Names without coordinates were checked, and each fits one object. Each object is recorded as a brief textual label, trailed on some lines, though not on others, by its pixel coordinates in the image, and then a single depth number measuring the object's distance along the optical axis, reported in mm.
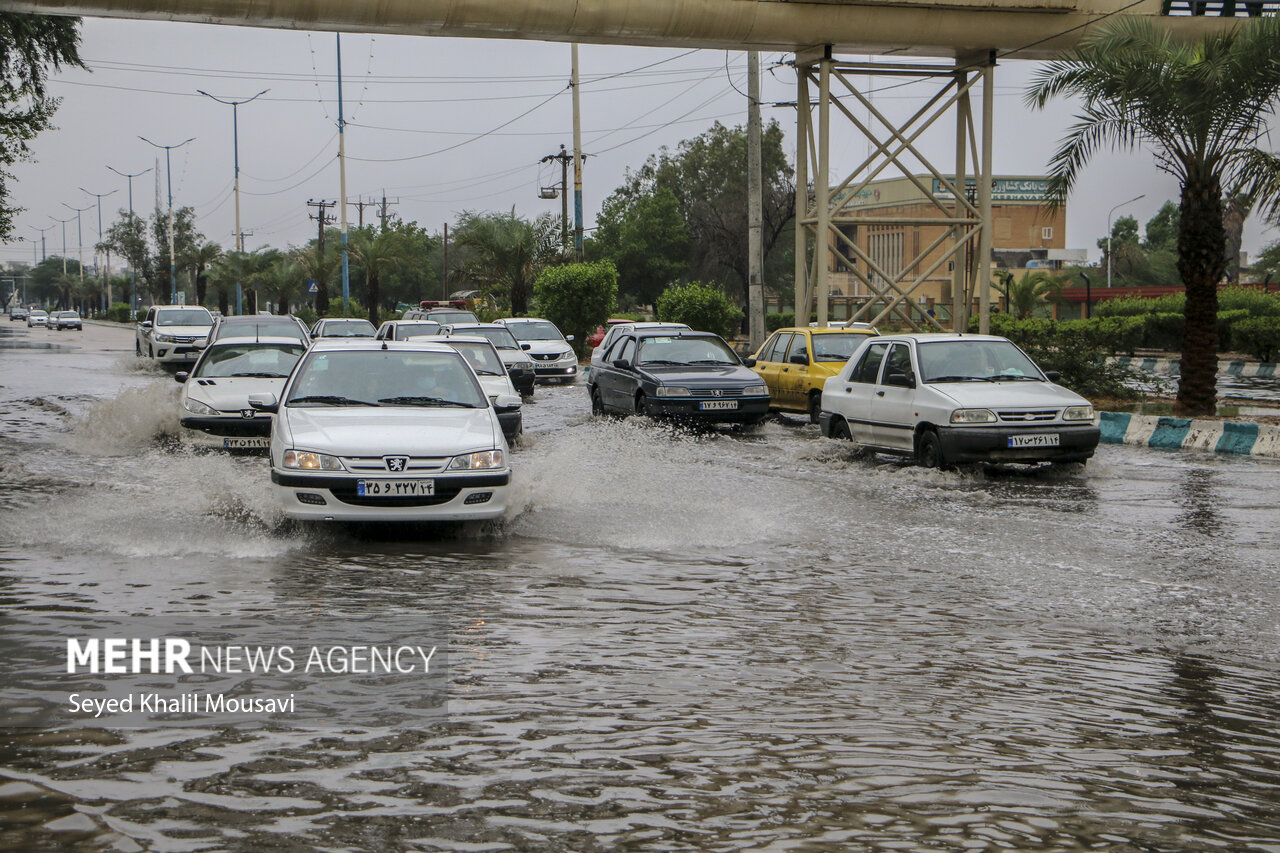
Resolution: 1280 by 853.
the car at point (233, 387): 14391
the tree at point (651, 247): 74062
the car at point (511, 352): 22062
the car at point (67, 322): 89188
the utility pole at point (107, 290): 146375
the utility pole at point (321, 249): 66625
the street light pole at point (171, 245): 81562
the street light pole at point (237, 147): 70750
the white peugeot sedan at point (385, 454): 8828
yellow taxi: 19828
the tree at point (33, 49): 22141
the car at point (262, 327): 21109
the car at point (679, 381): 18594
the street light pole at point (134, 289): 108844
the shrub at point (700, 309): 34000
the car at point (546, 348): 31141
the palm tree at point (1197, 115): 16719
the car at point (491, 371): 15898
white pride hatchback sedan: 13148
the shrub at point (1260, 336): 32438
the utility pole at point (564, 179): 58969
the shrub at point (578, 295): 38656
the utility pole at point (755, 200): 26773
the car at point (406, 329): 25859
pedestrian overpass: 18266
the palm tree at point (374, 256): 62000
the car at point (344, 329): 32438
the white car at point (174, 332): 34688
